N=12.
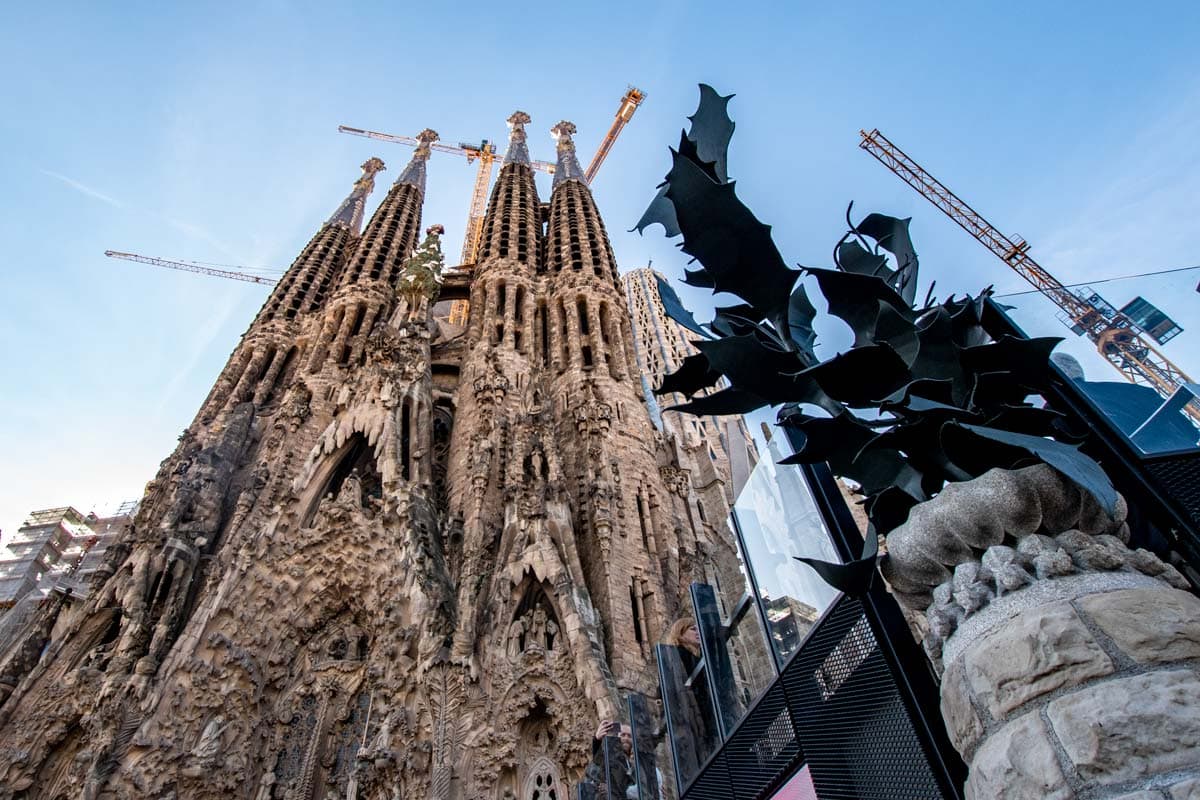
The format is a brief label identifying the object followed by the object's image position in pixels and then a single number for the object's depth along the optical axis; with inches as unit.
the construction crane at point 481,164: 1678.2
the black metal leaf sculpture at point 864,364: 87.5
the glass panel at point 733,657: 191.3
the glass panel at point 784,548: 144.7
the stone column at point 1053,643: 59.9
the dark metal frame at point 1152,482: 83.2
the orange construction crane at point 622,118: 1795.0
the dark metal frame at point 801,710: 85.7
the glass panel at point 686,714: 259.9
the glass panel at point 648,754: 305.0
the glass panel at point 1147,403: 92.1
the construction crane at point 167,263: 1860.6
